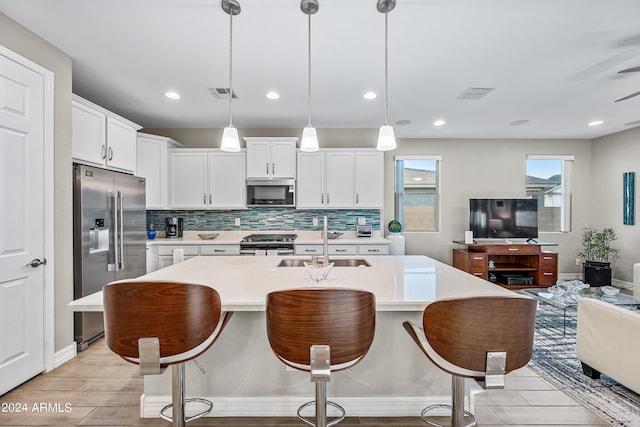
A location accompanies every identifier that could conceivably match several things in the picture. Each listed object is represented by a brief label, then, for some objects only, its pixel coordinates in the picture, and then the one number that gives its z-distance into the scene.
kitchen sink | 2.72
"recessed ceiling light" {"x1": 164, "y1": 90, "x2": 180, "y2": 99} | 3.57
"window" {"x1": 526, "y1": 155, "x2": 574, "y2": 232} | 5.77
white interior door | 2.14
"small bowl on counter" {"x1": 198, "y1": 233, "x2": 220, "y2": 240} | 4.64
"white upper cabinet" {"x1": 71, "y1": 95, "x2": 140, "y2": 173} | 2.91
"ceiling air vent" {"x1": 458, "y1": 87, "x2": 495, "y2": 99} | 3.44
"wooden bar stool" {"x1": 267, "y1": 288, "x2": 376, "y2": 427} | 1.26
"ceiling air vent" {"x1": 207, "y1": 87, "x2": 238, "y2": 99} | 3.47
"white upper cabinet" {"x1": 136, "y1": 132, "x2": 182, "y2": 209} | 4.48
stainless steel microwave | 4.66
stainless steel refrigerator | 2.78
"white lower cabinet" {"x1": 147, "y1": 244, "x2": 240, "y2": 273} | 4.28
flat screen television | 5.37
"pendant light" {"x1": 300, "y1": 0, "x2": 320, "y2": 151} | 2.25
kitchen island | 1.92
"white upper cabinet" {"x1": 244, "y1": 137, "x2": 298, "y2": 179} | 4.64
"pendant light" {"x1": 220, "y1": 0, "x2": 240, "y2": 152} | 2.12
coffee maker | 4.86
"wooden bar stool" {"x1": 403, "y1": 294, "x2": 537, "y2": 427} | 1.24
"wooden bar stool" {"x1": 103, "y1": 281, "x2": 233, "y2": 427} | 1.31
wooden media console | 5.08
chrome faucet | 2.11
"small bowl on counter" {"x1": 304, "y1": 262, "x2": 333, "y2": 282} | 1.89
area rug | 2.01
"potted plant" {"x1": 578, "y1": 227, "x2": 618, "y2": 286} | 4.95
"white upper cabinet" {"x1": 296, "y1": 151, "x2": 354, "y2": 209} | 4.73
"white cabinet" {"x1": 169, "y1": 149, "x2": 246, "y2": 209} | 4.70
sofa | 1.98
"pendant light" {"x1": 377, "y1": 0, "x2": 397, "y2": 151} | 2.05
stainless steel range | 4.24
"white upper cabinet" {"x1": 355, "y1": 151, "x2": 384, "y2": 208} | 4.75
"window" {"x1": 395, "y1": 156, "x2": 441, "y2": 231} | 5.59
